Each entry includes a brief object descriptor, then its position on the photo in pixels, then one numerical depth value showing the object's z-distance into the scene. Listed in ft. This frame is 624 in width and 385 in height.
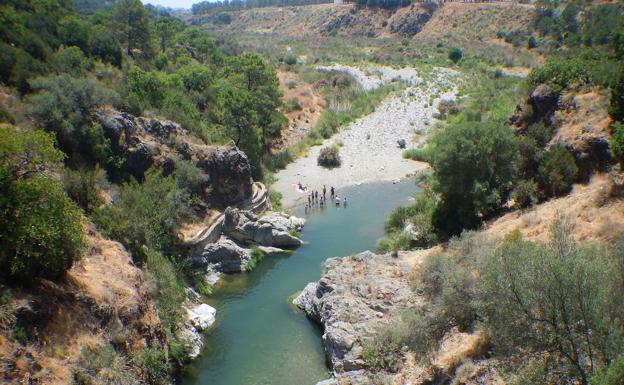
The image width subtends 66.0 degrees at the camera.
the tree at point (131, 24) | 215.31
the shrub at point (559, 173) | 106.42
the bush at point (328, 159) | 190.80
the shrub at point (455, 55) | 347.56
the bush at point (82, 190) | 91.76
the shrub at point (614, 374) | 37.37
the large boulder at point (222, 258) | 115.57
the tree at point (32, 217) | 60.03
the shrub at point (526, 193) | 109.70
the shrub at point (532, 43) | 354.13
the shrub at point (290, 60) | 335.06
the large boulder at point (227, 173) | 135.13
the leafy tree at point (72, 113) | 108.06
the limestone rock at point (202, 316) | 95.62
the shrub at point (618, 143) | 89.56
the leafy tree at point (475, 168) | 112.57
